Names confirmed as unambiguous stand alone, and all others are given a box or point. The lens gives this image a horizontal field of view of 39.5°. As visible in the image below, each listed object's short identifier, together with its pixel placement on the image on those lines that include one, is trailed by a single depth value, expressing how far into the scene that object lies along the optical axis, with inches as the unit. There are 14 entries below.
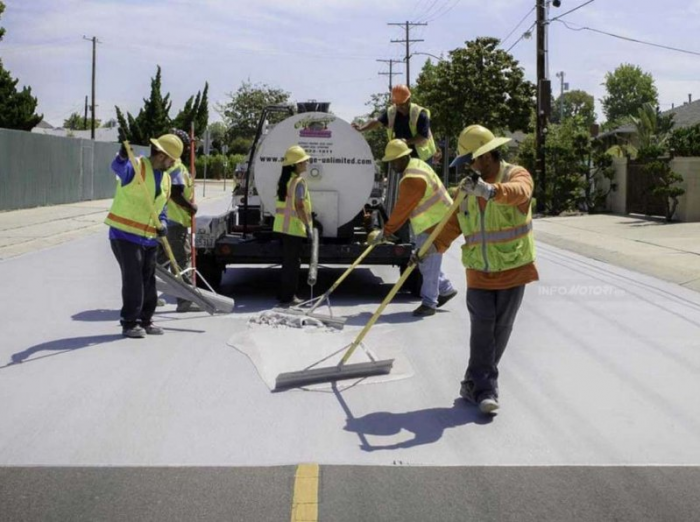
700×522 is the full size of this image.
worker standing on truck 421.1
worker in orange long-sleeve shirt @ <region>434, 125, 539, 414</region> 241.4
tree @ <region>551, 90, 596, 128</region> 4963.1
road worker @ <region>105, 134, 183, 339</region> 333.4
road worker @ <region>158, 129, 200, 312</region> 387.2
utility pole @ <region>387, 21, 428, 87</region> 2586.6
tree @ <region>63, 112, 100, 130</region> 5315.0
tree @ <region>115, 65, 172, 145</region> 2279.4
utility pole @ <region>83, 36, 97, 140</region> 2456.0
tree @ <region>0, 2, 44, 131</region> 1505.9
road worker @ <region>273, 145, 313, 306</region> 409.7
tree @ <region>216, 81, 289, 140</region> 2952.8
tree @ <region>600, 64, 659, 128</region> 4202.8
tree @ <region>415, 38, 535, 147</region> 1809.8
